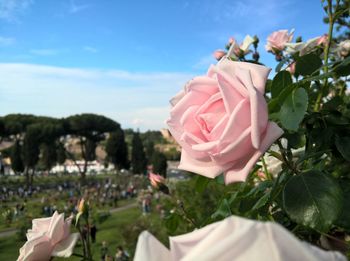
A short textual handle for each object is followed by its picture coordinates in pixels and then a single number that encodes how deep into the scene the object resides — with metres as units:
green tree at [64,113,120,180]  33.34
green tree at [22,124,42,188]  29.66
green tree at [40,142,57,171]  33.47
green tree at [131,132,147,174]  34.94
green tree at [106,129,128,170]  35.62
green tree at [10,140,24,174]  32.31
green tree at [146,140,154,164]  39.88
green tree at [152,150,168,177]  30.73
